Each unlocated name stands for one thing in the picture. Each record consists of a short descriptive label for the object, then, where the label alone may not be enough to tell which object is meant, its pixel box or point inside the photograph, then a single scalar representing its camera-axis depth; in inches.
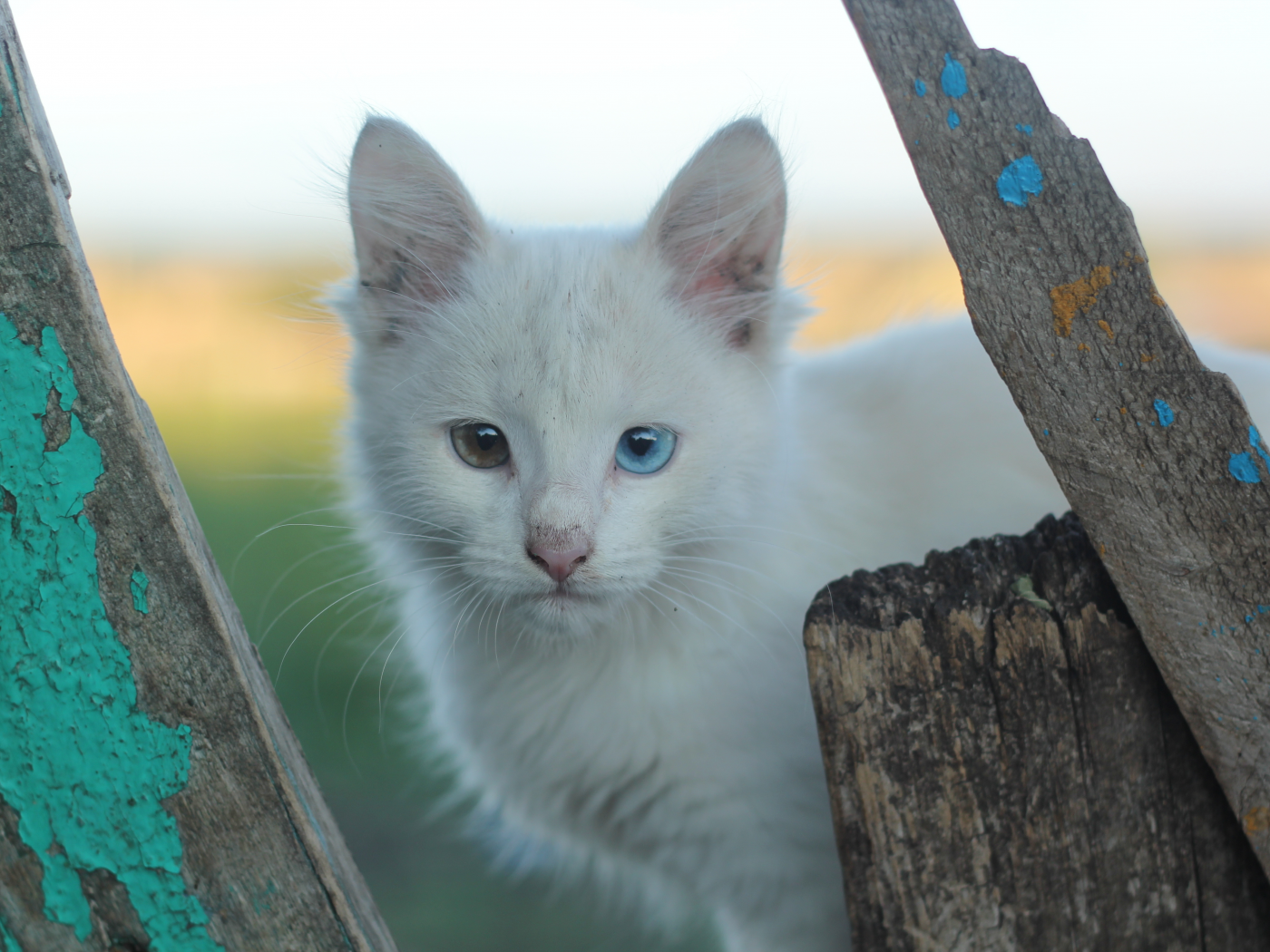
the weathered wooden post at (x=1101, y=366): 16.2
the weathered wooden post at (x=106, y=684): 16.2
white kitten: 18.6
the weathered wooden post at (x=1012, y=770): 16.6
